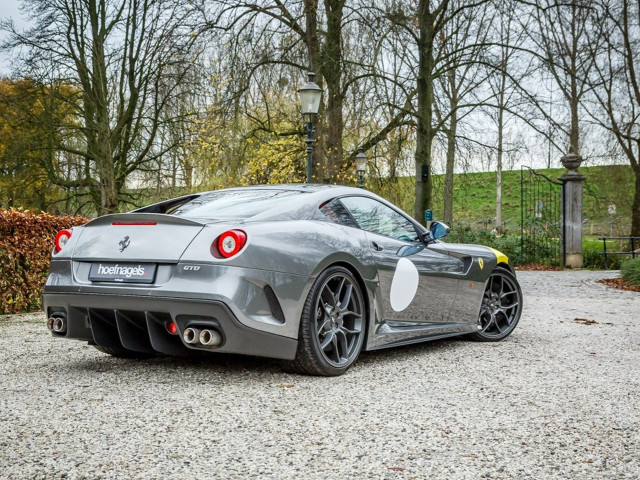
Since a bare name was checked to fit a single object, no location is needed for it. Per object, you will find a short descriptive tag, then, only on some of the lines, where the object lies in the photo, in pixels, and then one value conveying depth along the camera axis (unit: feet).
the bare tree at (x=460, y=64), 52.80
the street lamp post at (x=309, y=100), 45.47
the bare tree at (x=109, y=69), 70.90
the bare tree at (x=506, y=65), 48.06
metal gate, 73.10
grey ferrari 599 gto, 14.70
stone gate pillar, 70.74
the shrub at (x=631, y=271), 50.29
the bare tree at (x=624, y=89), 82.33
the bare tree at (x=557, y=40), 45.34
